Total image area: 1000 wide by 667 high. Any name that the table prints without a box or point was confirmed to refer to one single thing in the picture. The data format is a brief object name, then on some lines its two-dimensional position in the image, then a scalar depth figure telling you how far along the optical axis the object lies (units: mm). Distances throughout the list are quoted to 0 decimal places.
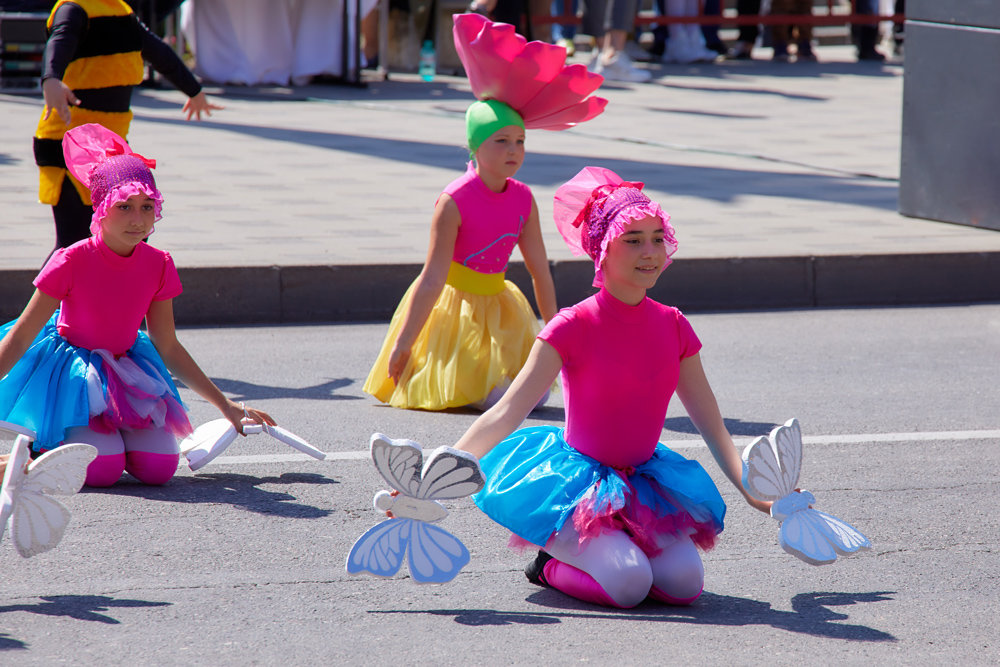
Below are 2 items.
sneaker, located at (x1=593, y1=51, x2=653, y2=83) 31312
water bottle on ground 31734
